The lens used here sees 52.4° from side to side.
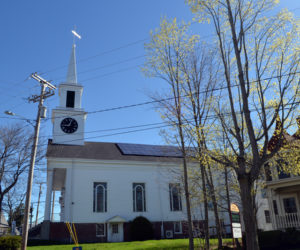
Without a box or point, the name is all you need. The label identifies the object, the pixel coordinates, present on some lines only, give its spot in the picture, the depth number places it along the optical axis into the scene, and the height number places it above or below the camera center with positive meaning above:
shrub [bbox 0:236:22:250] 17.38 -0.44
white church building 30.52 +4.68
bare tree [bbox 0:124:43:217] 30.32 +7.51
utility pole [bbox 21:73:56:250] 14.47 +5.63
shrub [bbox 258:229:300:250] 15.82 -0.73
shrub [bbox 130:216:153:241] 30.17 +0.00
